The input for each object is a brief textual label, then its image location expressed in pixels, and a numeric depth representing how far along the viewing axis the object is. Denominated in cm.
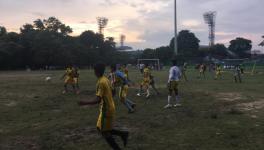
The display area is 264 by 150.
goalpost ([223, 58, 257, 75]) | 3933
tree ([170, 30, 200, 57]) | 6673
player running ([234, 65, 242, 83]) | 1797
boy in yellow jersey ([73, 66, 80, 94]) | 1253
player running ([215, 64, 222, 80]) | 2112
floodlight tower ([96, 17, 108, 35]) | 6634
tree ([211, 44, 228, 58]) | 6531
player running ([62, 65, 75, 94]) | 1236
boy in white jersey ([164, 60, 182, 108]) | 846
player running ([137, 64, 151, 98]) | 1115
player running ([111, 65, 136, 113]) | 781
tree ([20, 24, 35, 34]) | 5298
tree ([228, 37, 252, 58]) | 7186
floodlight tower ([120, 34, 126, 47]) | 9954
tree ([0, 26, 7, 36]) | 5024
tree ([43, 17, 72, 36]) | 6053
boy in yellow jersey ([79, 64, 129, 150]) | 424
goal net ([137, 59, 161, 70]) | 4199
